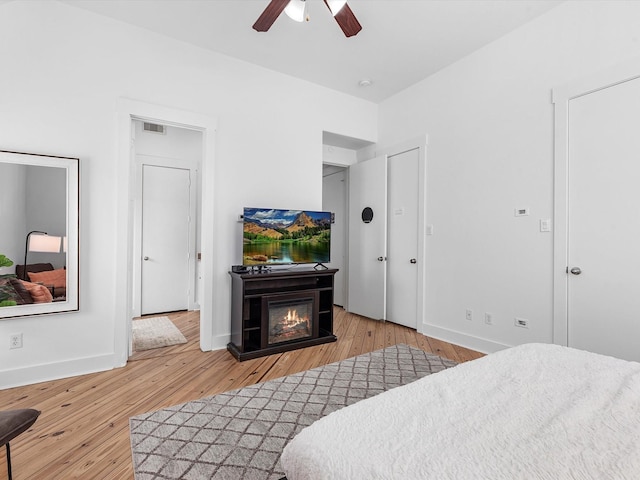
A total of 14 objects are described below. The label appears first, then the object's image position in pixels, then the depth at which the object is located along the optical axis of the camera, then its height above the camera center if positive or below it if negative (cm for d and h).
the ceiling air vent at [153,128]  470 +159
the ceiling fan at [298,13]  204 +148
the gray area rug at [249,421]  164 -112
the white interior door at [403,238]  418 +4
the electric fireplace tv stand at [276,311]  322 -72
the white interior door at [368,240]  455 +2
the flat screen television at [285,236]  335 +4
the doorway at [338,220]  543 +35
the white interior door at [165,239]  478 +1
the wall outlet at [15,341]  255 -79
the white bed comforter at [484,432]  79 -54
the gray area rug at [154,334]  352 -111
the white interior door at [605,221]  244 +17
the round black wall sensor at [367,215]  471 +38
